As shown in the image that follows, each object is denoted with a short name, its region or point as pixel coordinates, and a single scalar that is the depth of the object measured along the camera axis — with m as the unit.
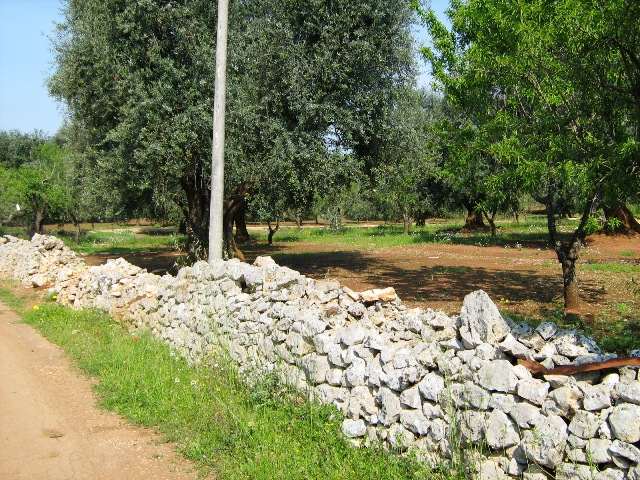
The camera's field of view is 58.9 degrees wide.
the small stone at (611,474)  3.25
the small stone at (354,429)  4.84
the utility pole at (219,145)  9.27
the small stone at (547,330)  4.42
